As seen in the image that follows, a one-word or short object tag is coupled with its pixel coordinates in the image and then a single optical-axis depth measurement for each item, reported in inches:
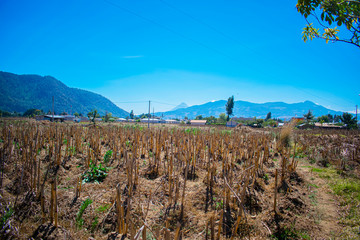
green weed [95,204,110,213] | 136.1
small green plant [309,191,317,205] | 163.4
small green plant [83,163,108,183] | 190.7
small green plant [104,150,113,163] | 249.0
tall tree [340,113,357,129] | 1739.4
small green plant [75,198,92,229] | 121.2
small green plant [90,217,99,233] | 119.6
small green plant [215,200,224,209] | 146.1
